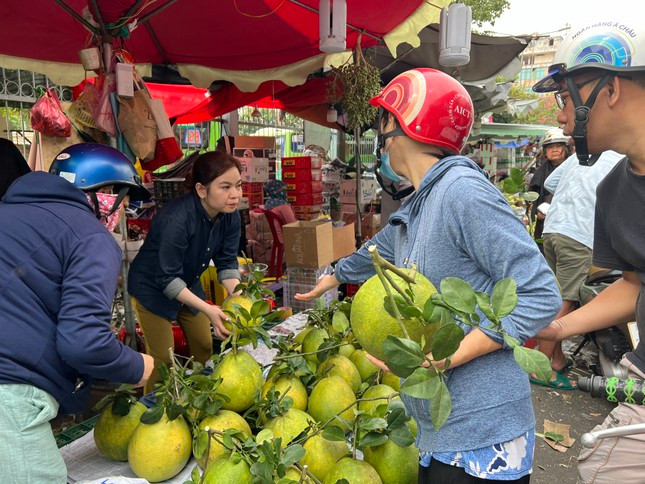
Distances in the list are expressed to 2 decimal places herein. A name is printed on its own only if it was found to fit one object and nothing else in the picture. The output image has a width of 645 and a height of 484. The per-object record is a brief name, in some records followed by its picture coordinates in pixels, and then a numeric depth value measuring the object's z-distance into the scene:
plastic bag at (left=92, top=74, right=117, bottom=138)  2.81
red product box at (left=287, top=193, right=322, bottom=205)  7.21
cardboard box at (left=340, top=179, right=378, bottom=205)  7.22
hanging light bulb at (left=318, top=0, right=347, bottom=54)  3.53
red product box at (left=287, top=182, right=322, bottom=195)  7.18
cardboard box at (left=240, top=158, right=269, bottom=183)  7.46
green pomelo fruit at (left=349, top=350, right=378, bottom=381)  2.08
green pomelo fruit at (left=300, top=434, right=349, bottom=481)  1.50
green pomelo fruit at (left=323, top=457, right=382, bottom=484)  1.38
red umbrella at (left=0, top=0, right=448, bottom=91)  3.91
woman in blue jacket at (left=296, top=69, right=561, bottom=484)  1.21
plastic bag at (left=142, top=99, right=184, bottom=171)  3.10
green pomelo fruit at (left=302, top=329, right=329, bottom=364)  2.09
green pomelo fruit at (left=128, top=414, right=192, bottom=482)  1.57
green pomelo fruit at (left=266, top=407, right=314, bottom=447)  1.60
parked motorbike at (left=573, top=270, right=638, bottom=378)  3.74
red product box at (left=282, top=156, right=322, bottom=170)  7.16
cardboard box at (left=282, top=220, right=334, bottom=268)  4.57
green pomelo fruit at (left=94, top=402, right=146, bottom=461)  1.71
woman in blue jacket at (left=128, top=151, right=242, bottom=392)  2.84
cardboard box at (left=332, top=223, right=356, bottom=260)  5.20
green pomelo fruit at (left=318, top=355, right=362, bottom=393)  1.96
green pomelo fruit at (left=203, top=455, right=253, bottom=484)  1.32
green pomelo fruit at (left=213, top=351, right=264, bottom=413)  1.75
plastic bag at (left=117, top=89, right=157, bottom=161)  2.93
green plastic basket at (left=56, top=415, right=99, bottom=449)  2.02
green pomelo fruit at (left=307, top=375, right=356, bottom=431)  1.76
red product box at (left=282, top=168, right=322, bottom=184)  7.14
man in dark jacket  1.44
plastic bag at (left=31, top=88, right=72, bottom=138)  2.69
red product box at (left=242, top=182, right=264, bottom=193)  7.66
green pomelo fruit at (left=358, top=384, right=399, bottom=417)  1.77
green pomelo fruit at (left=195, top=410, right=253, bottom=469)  1.59
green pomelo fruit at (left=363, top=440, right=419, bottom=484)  1.51
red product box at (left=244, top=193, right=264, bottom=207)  7.57
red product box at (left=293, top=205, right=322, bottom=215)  7.21
